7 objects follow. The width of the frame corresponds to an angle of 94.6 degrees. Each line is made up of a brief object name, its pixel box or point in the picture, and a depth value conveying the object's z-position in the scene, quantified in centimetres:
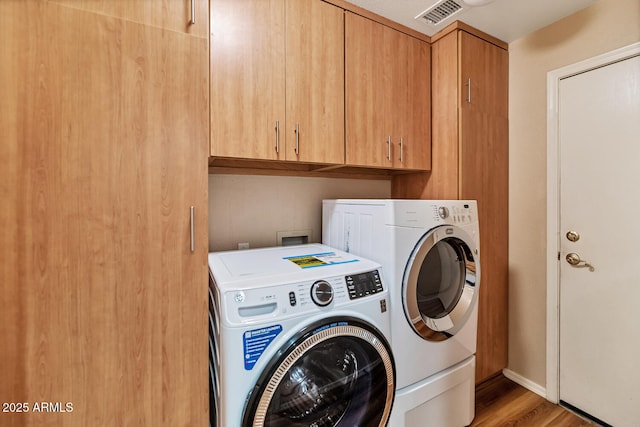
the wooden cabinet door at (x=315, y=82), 150
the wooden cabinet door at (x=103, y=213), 82
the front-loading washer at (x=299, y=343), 98
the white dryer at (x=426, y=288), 138
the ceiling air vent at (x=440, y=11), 166
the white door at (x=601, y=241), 158
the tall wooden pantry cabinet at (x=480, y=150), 187
